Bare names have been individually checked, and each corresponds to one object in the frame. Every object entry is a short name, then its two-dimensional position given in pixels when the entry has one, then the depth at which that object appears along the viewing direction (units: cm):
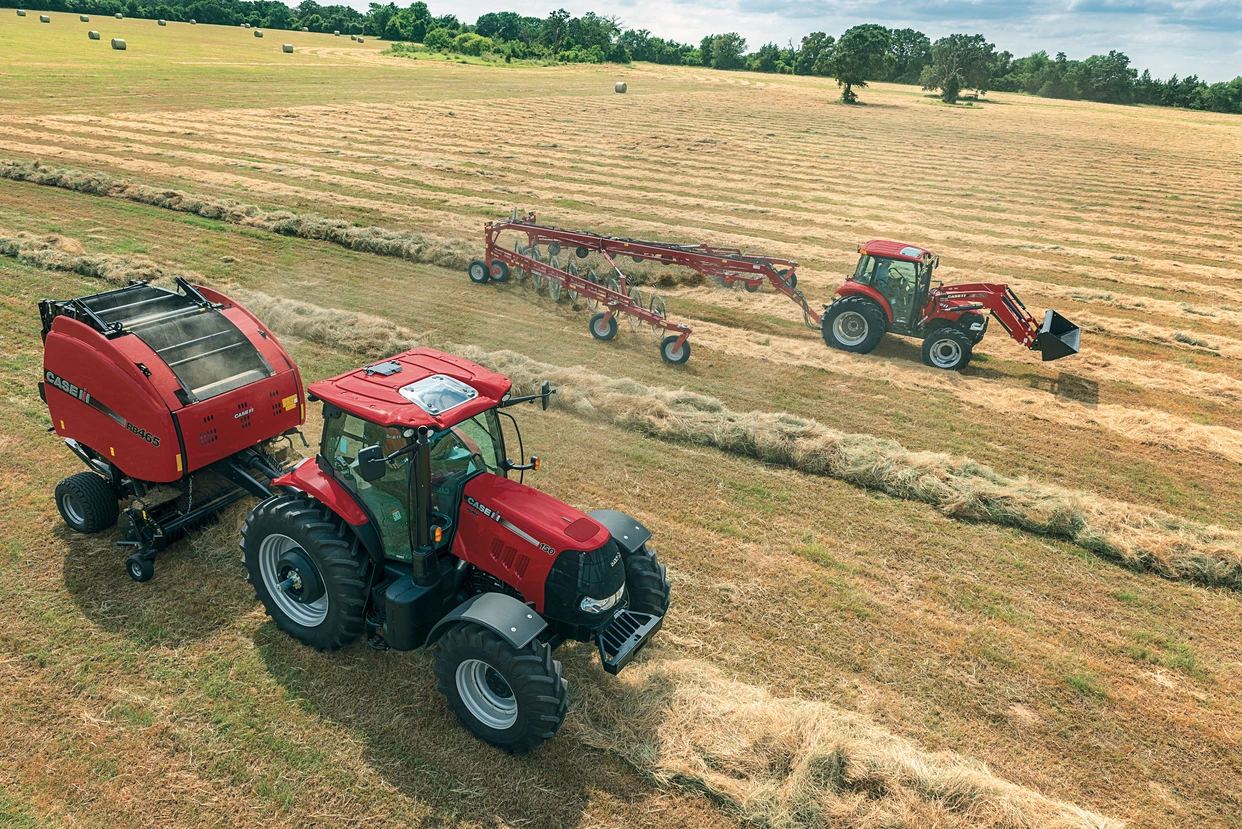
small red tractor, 1357
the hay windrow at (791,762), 506
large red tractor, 543
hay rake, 1396
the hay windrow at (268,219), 1822
